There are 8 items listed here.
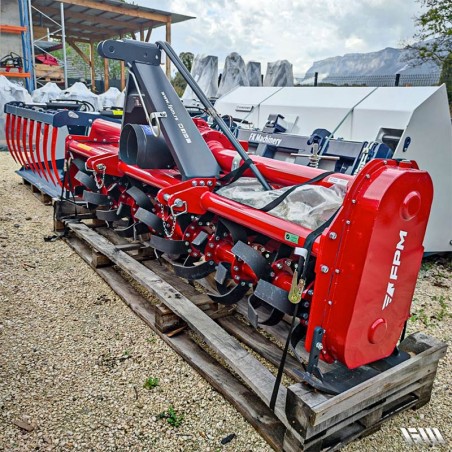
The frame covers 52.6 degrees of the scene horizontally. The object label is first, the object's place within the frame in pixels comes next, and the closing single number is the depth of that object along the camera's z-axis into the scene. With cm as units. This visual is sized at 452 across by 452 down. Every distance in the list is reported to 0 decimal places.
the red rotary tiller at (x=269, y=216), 158
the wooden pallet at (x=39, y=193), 548
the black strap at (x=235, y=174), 256
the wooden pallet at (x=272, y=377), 169
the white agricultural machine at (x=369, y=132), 374
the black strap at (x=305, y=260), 165
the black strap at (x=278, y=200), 207
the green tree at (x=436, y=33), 1331
